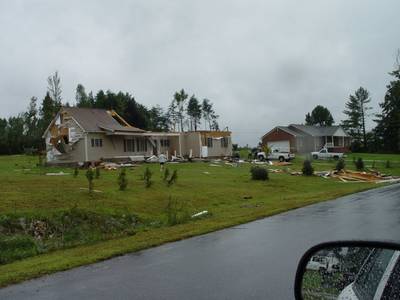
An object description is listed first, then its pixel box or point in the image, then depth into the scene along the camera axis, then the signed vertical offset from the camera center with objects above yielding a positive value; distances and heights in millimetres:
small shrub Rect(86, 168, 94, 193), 19970 -729
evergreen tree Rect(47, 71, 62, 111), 64812 +8467
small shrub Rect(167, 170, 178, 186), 25539 -1264
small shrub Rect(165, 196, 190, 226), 16253 -1987
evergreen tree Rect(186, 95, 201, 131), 115588 +9299
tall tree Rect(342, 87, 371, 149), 100875 +6147
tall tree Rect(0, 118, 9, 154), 83000 +2621
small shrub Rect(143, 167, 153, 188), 24488 -1086
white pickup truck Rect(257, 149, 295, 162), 63781 -557
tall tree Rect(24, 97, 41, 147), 84938 +5897
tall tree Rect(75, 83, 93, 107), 109800 +13160
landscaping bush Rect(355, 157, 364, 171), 49750 -1544
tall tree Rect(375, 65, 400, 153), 88475 +4166
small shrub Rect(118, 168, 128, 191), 22527 -1123
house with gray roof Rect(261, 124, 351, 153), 83625 +1957
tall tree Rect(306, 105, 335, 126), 125312 +7795
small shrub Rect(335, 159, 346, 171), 43872 -1384
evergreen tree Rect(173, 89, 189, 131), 99750 +10365
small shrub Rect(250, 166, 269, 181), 34219 -1427
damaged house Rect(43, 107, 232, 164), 49031 +1617
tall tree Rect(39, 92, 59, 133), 61969 +6018
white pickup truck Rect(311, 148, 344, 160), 70250 -715
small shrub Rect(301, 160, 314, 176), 40531 -1429
